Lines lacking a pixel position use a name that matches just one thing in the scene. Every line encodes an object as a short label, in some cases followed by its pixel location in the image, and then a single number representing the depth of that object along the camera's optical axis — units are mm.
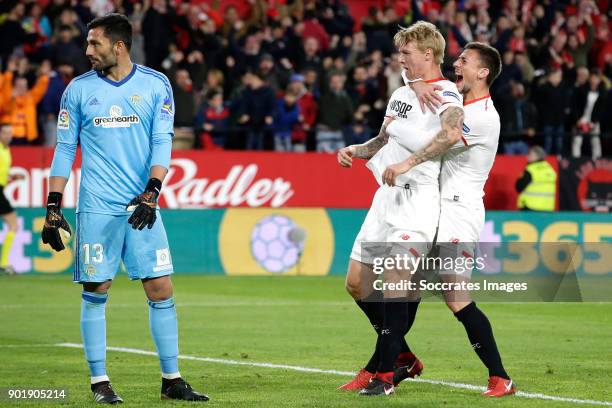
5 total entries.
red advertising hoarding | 41062
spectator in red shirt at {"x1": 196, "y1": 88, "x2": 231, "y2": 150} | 43906
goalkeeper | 15656
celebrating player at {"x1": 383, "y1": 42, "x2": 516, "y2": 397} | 16156
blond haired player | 16125
